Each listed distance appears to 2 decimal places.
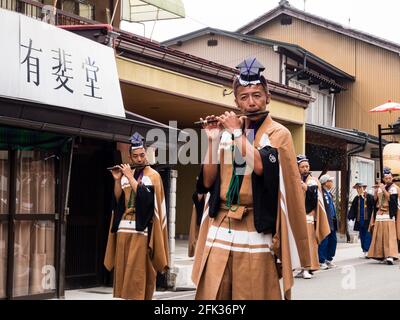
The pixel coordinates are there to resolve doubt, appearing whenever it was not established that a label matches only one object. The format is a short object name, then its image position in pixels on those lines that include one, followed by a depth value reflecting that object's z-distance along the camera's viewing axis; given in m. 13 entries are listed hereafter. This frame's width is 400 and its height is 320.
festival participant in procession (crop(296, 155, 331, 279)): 14.42
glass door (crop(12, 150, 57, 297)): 9.94
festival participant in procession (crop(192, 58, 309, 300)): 5.12
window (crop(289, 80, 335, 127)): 27.73
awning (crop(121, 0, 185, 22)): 15.45
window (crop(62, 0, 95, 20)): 13.81
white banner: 9.60
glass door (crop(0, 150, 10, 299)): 9.60
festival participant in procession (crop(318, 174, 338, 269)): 16.34
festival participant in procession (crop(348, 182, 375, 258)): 19.86
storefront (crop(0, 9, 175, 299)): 9.52
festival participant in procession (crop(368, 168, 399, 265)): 17.23
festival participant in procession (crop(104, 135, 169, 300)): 9.22
